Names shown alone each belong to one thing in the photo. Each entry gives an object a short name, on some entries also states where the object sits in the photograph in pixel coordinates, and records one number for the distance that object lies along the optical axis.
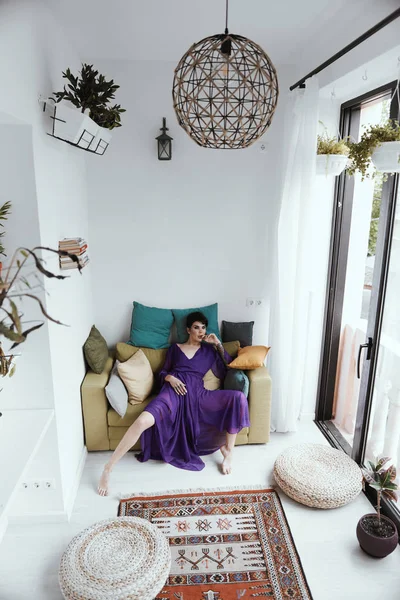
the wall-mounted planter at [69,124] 2.40
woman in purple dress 3.20
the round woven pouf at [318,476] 2.83
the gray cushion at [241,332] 3.81
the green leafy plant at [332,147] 3.02
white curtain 3.16
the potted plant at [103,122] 2.73
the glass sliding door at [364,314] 2.78
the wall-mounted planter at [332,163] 3.00
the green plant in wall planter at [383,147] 2.35
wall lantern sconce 3.50
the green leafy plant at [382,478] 2.43
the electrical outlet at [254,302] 3.93
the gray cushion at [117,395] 3.28
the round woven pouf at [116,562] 2.16
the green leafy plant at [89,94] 2.53
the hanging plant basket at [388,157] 2.34
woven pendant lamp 1.47
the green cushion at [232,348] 3.75
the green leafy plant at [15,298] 1.05
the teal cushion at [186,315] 3.78
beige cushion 3.40
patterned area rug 2.33
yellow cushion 3.48
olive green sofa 3.34
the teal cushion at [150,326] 3.73
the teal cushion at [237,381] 3.40
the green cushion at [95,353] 3.43
